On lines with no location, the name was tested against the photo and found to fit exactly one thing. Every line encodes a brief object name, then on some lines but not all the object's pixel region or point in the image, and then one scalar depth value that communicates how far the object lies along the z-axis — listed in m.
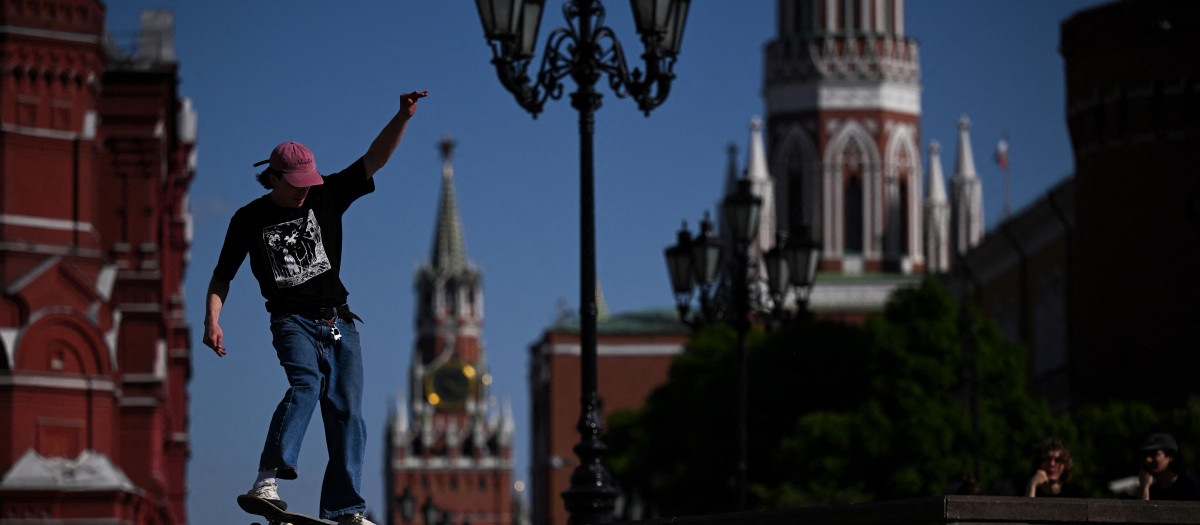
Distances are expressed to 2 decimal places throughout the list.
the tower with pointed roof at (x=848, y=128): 93.56
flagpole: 87.56
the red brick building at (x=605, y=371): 103.31
